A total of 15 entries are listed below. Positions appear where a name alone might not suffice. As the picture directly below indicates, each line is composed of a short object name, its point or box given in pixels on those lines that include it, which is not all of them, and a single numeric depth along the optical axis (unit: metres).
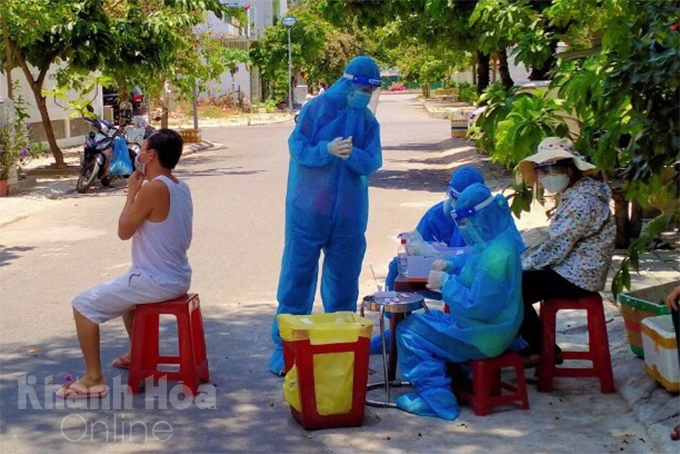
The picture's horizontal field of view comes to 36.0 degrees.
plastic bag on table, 6.54
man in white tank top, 6.05
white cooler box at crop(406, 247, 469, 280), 6.52
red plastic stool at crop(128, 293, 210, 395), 6.11
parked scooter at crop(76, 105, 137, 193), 16.95
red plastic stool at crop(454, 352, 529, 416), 5.74
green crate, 6.23
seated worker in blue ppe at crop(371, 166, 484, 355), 6.93
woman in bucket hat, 6.11
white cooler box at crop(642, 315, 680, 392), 5.64
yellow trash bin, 5.41
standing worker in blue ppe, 6.63
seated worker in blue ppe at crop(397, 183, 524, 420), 5.65
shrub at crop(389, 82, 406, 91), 104.65
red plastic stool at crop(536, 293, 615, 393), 6.15
